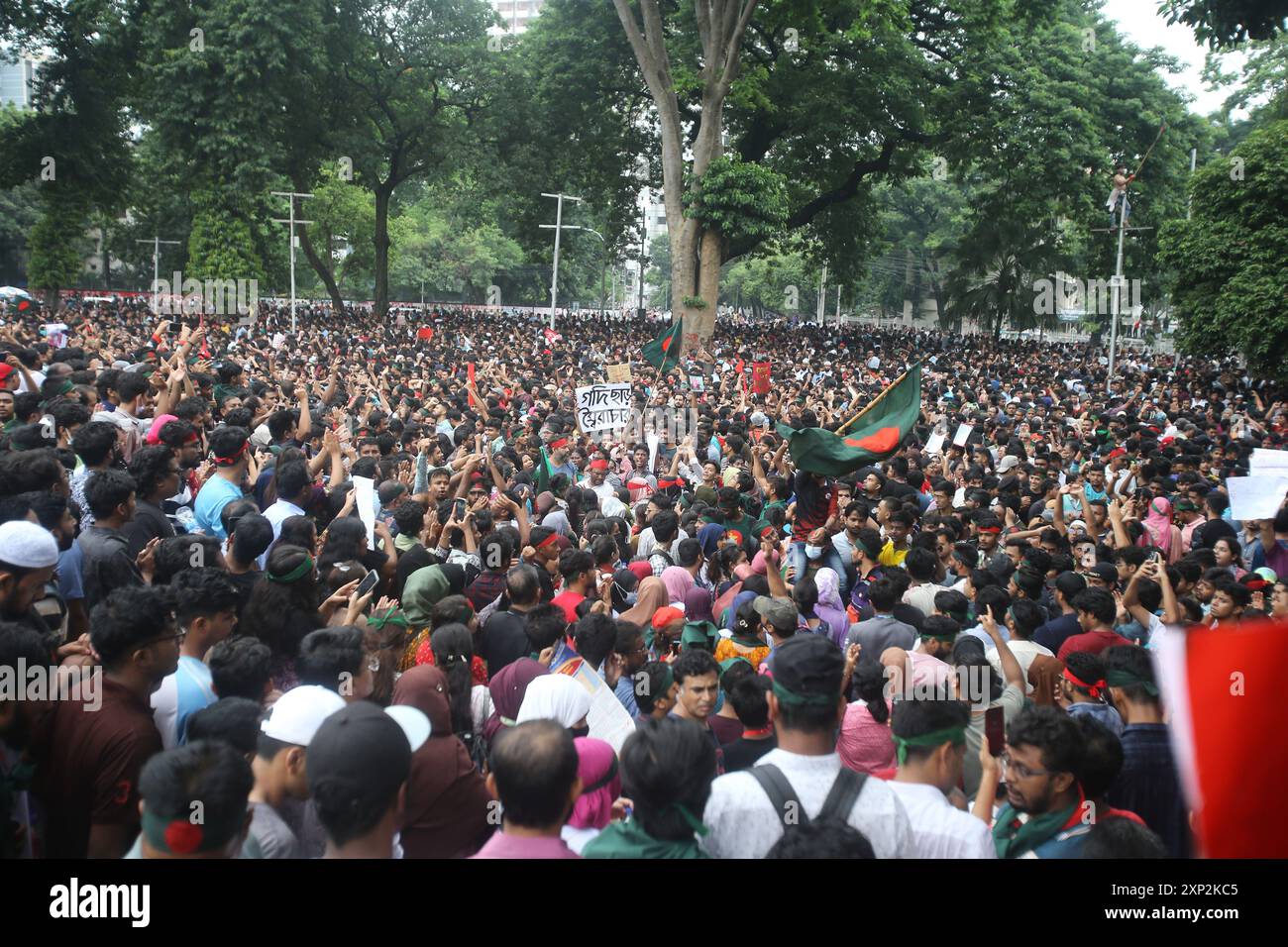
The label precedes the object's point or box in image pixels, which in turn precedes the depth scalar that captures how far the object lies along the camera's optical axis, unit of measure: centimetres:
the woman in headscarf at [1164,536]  780
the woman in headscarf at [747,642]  455
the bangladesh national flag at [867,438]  683
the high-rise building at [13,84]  7269
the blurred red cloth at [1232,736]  220
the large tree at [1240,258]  1800
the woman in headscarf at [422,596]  456
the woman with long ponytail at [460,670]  381
